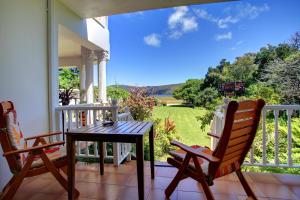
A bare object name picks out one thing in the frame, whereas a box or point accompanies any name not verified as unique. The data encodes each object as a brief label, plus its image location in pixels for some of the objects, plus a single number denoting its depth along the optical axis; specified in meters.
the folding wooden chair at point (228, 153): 1.38
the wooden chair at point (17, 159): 1.60
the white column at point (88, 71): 4.81
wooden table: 1.51
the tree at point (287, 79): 5.02
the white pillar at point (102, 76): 4.98
